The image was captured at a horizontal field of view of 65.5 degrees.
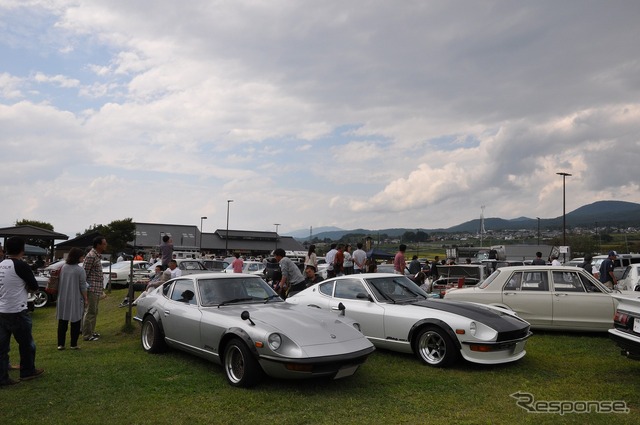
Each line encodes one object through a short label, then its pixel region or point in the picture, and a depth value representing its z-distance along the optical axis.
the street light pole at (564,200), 42.89
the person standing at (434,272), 16.63
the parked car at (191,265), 18.81
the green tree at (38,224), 60.57
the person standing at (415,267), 17.67
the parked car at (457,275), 14.67
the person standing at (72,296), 8.17
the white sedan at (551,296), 8.71
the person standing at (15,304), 5.93
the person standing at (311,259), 14.35
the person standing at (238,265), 17.59
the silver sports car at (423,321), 6.57
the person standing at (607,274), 12.72
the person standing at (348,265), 16.80
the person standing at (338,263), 14.88
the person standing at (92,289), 9.09
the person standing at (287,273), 10.95
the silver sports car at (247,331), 5.55
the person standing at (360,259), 15.28
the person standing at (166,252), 12.86
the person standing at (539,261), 15.86
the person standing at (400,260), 14.24
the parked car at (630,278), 13.03
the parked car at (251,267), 23.04
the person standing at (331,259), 15.18
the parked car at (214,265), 21.29
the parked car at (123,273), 20.72
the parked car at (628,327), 5.67
